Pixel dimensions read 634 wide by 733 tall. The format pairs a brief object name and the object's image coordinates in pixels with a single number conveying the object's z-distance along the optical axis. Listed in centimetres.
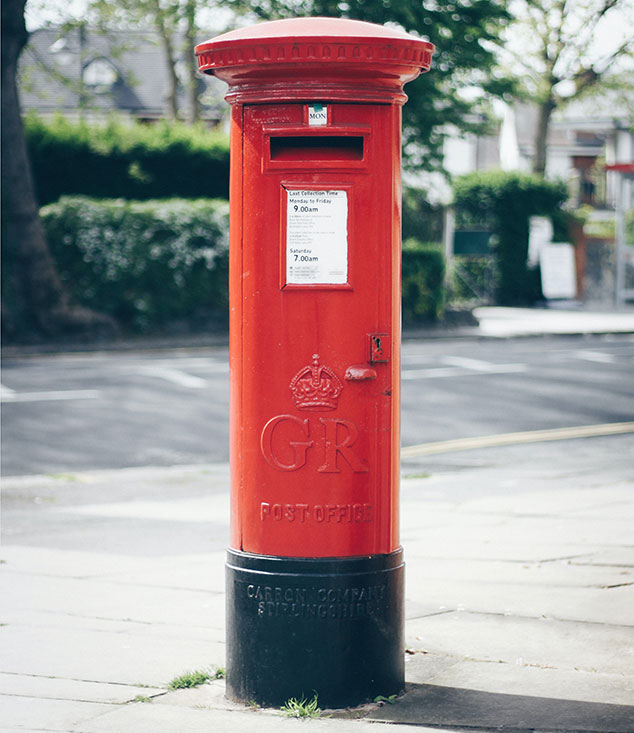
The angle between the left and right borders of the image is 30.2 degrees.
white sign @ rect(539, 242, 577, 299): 3105
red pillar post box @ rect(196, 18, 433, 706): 390
